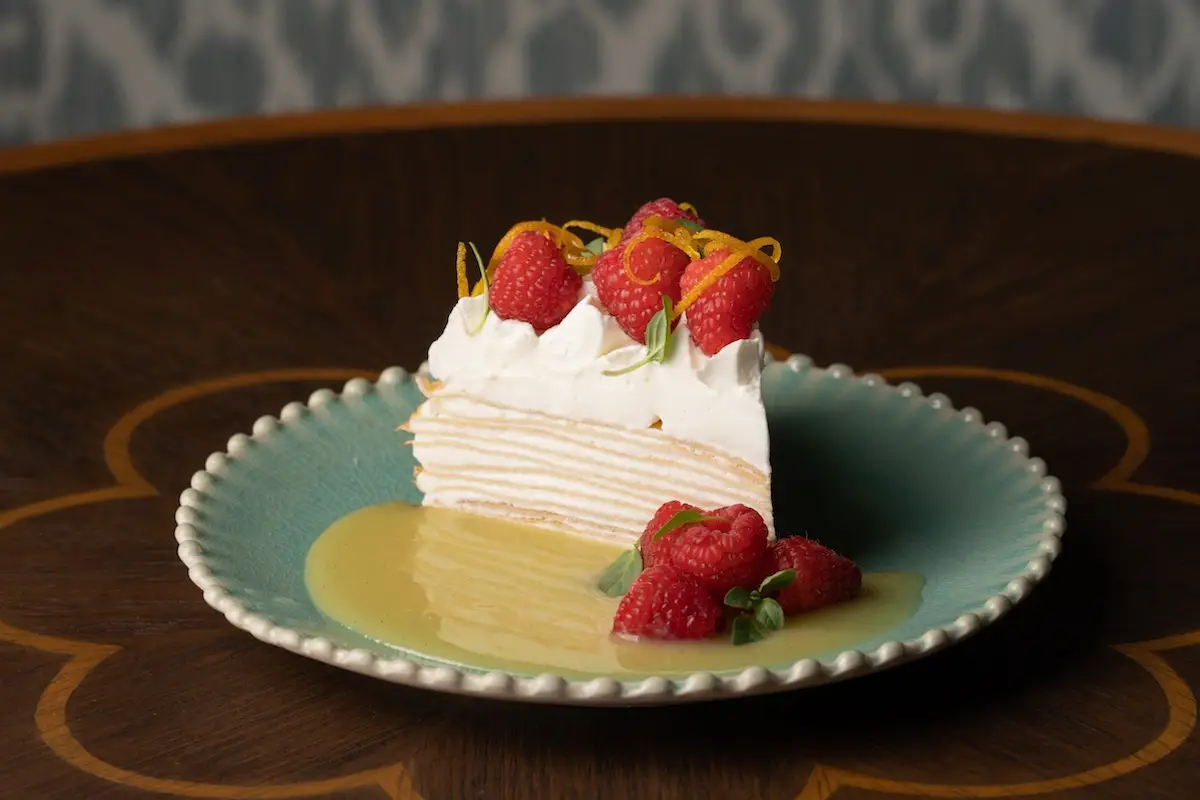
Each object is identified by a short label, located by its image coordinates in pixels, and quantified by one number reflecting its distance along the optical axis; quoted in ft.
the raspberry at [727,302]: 2.27
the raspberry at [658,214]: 2.38
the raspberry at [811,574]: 2.18
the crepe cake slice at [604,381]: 2.30
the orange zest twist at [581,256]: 2.37
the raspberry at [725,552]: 2.16
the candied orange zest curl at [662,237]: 2.30
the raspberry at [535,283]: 2.33
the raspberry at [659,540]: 2.20
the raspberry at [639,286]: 2.30
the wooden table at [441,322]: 2.04
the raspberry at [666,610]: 2.14
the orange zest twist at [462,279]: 2.39
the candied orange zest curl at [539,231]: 2.36
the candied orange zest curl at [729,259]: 2.27
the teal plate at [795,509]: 2.04
